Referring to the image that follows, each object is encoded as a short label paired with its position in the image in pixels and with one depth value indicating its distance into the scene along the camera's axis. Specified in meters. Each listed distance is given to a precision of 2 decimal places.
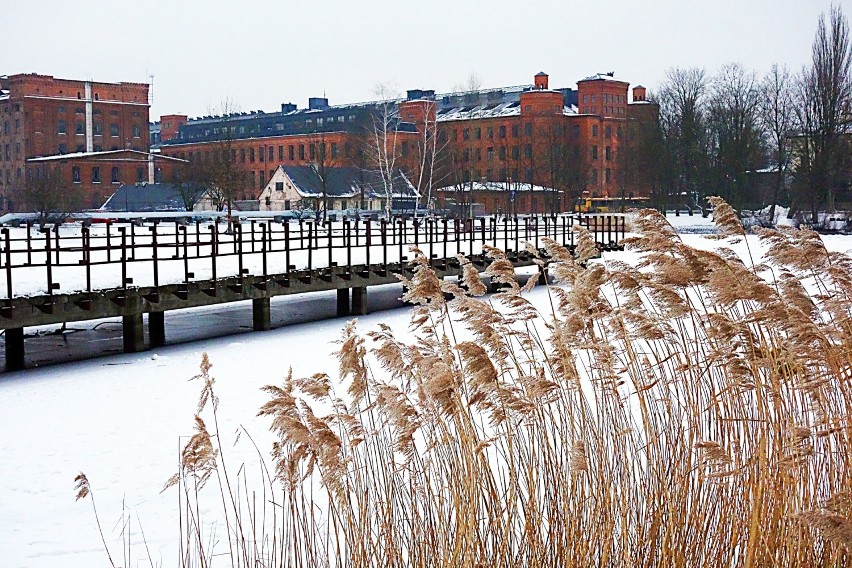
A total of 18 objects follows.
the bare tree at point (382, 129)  68.94
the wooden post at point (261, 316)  18.60
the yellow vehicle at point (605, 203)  65.79
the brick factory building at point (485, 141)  71.44
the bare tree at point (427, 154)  67.88
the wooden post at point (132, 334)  16.08
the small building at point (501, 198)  68.06
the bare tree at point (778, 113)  60.62
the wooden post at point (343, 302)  21.11
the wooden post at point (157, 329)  16.70
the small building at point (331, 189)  69.69
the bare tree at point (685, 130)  62.56
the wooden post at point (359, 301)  20.89
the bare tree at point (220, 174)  51.66
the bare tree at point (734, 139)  57.22
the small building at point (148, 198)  70.18
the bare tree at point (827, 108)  49.31
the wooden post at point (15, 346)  14.98
